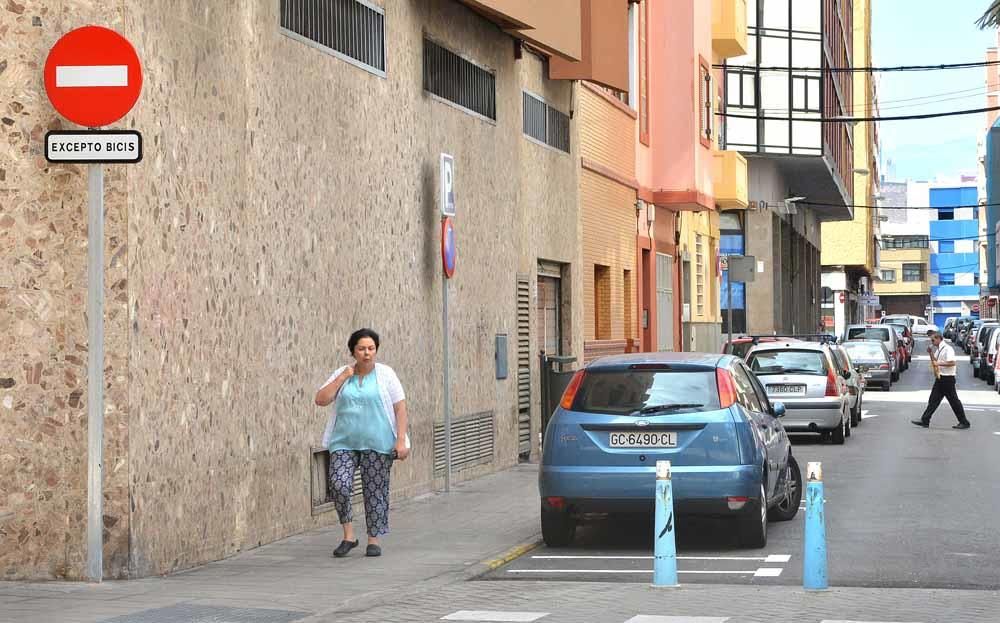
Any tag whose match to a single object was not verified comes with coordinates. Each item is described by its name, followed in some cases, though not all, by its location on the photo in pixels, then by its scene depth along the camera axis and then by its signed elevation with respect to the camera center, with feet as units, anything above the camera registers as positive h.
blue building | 582.76 +30.03
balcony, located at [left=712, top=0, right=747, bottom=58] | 135.74 +25.55
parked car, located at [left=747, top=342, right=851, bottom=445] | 83.92 -2.00
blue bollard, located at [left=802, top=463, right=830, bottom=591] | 32.65 -3.69
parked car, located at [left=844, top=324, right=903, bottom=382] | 184.65 +0.91
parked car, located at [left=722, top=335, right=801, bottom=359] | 112.45 +0.03
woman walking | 39.73 -1.89
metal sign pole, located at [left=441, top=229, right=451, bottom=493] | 56.39 -0.97
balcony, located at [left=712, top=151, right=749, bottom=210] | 129.18 +12.75
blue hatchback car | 40.06 -2.33
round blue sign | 55.57 +3.36
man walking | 95.91 -2.30
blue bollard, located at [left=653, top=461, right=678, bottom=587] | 34.01 -3.74
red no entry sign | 33.63 +5.49
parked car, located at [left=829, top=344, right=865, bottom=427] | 96.58 -2.09
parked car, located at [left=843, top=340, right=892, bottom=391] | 152.35 -1.51
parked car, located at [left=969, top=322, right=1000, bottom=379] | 183.21 -0.41
